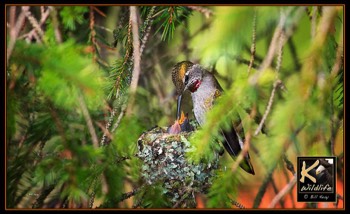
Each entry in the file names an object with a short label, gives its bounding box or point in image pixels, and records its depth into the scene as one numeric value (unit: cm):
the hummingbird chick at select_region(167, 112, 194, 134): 510
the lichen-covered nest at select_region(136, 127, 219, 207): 474
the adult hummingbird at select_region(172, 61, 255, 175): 488
